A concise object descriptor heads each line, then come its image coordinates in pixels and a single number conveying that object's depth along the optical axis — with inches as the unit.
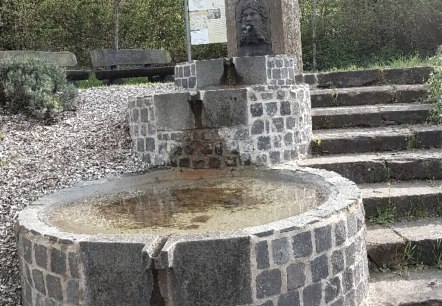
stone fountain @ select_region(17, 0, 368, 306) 123.6
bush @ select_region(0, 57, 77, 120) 265.6
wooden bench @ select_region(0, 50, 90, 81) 341.4
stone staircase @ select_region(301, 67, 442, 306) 171.8
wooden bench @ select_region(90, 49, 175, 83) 434.3
